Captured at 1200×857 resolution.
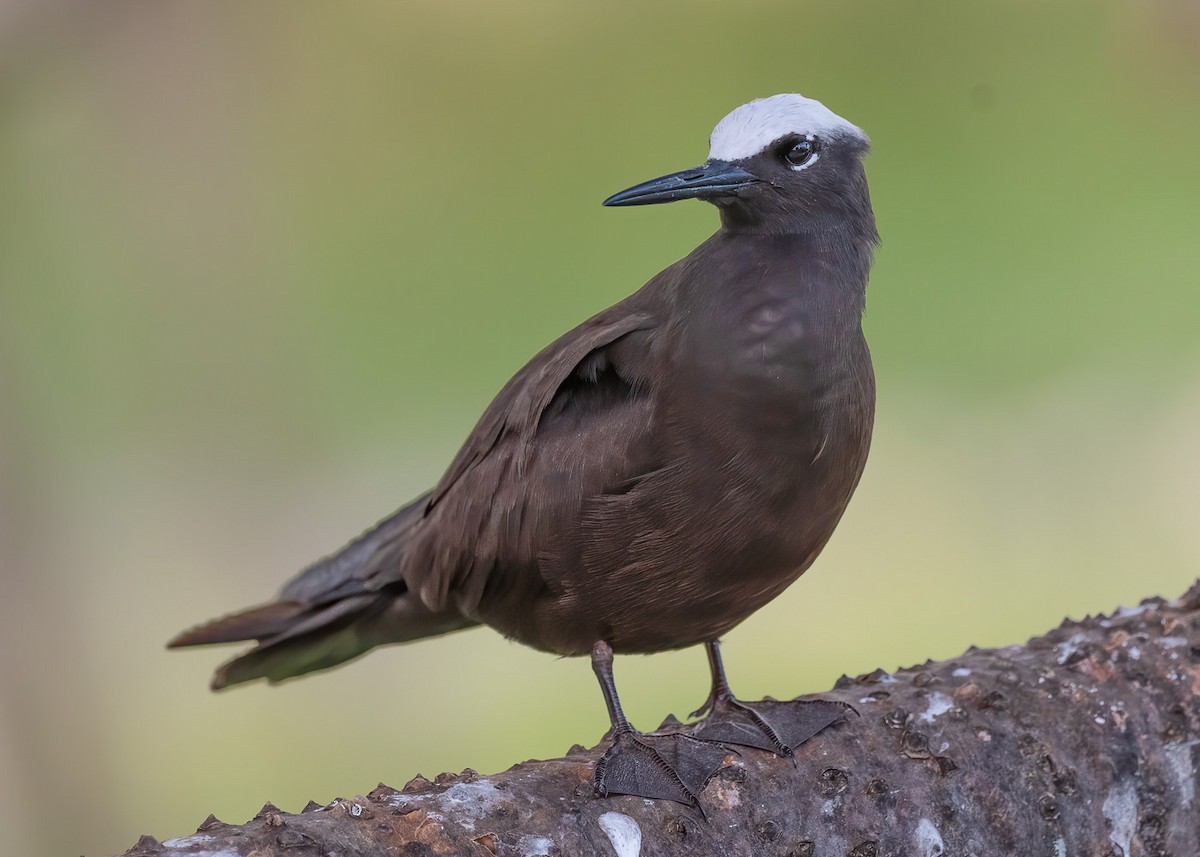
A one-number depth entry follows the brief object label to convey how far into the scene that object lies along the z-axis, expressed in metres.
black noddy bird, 6.02
